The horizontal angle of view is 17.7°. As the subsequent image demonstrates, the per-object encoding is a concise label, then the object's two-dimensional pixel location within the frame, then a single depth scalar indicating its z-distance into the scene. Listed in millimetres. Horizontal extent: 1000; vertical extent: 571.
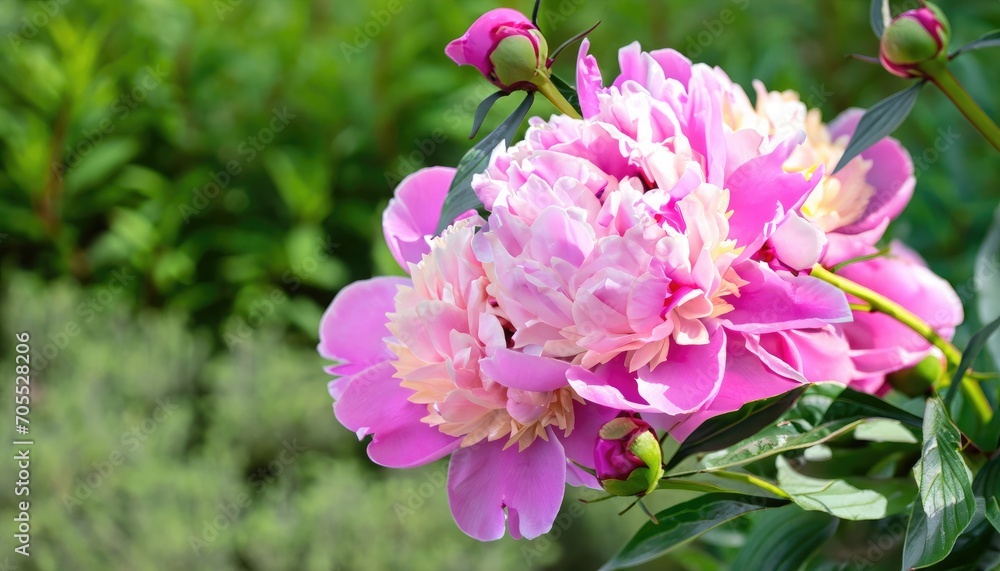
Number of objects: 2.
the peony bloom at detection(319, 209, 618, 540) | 1180
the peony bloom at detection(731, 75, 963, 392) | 1258
